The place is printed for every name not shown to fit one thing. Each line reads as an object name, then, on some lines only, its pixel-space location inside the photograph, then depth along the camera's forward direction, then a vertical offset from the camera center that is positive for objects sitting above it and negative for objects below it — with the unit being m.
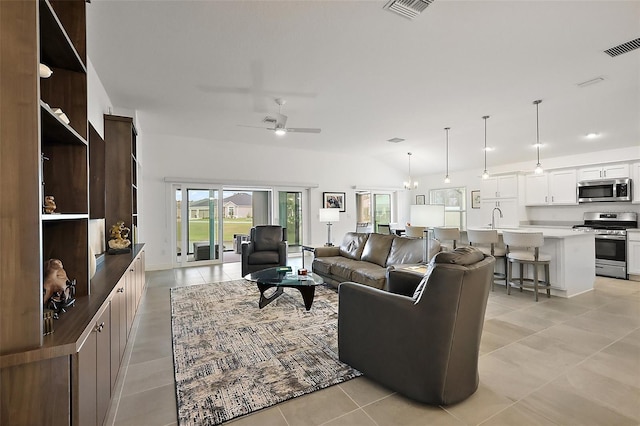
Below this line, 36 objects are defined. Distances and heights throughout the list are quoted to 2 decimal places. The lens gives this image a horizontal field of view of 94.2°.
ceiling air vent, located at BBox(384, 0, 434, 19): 2.43 +1.72
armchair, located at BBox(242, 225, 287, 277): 5.30 -0.67
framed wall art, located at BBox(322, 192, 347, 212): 8.52 +0.36
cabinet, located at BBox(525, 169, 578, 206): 6.40 +0.50
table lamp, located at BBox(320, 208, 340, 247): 5.68 -0.05
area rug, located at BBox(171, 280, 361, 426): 1.96 -1.21
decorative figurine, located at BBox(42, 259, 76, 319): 1.51 -0.38
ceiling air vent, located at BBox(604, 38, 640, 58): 3.09 +1.73
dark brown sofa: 3.97 -0.69
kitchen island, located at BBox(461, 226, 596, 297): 4.19 -0.73
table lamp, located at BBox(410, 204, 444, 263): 4.32 -0.06
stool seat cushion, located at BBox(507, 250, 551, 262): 4.18 -0.66
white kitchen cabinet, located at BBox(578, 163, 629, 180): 5.64 +0.76
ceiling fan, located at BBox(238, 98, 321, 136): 4.28 +1.31
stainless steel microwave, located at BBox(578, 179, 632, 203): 5.55 +0.39
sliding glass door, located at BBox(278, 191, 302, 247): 8.13 -0.05
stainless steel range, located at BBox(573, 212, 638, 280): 5.38 -0.58
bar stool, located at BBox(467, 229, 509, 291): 4.56 -0.48
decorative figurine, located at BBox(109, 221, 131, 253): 3.73 -0.32
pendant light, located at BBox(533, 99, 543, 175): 4.69 +1.55
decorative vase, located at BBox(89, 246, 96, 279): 2.33 -0.40
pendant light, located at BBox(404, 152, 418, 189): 7.56 +0.69
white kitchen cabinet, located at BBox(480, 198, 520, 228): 7.10 -0.03
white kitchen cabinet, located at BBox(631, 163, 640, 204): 5.45 +0.53
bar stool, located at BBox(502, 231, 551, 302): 4.07 -0.65
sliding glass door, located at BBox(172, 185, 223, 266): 6.71 -0.24
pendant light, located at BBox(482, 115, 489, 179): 5.42 +1.53
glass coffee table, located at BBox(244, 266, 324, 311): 3.50 -0.83
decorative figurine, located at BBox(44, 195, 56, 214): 1.63 +0.06
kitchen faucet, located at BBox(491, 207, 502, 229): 7.54 -0.15
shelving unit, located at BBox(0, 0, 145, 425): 1.16 -0.26
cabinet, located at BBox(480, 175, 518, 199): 7.16 +0.60
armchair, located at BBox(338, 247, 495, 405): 1.78 -0.77
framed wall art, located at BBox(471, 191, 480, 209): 8.39 +0.33
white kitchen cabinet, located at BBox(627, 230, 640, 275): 5.23 -0.75
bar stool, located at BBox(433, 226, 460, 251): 5.05 -0.39
